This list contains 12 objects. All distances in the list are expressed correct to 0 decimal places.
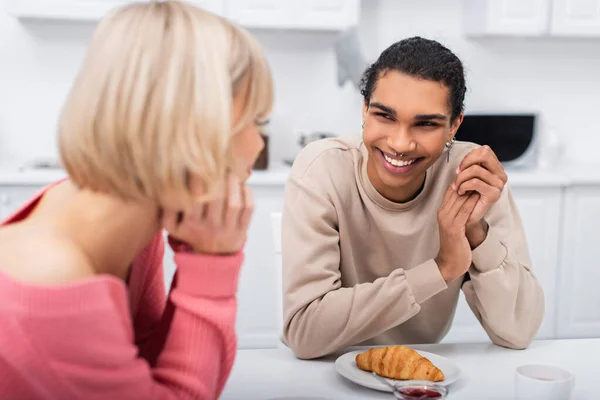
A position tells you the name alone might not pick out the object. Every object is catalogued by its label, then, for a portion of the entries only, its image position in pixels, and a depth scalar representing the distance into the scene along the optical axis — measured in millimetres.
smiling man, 1303
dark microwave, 3178
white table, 1062
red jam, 919
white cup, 925
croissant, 1070
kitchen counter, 2732
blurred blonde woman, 761
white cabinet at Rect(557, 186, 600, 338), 3080
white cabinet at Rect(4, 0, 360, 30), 2863
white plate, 1056
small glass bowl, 919
